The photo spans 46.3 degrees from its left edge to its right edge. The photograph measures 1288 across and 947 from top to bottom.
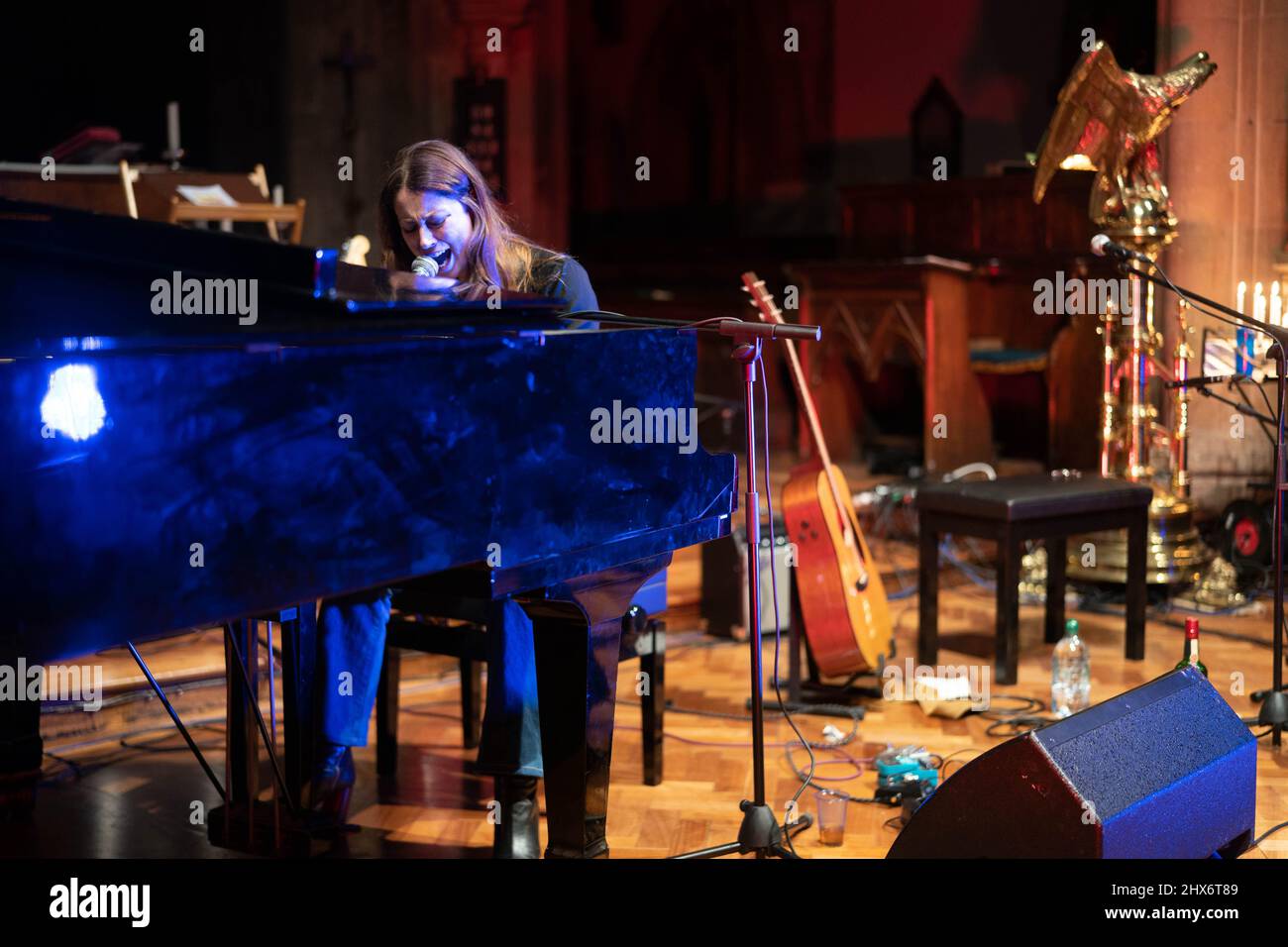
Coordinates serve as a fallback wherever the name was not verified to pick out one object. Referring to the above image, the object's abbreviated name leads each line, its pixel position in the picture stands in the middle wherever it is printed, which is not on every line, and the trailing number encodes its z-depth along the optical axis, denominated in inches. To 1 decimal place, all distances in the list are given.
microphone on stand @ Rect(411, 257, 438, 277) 123.3
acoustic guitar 165.8
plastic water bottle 164.4
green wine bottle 148.0
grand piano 71.2
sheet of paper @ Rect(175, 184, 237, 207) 242.2
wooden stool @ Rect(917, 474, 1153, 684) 173.5
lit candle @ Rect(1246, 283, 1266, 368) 177.2
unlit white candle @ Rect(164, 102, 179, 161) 257.0
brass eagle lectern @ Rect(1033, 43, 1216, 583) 206.7
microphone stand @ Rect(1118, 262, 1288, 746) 137.1
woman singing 124.2
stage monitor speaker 92.0
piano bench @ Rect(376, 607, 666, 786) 138.9
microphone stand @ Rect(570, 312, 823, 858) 104.1
